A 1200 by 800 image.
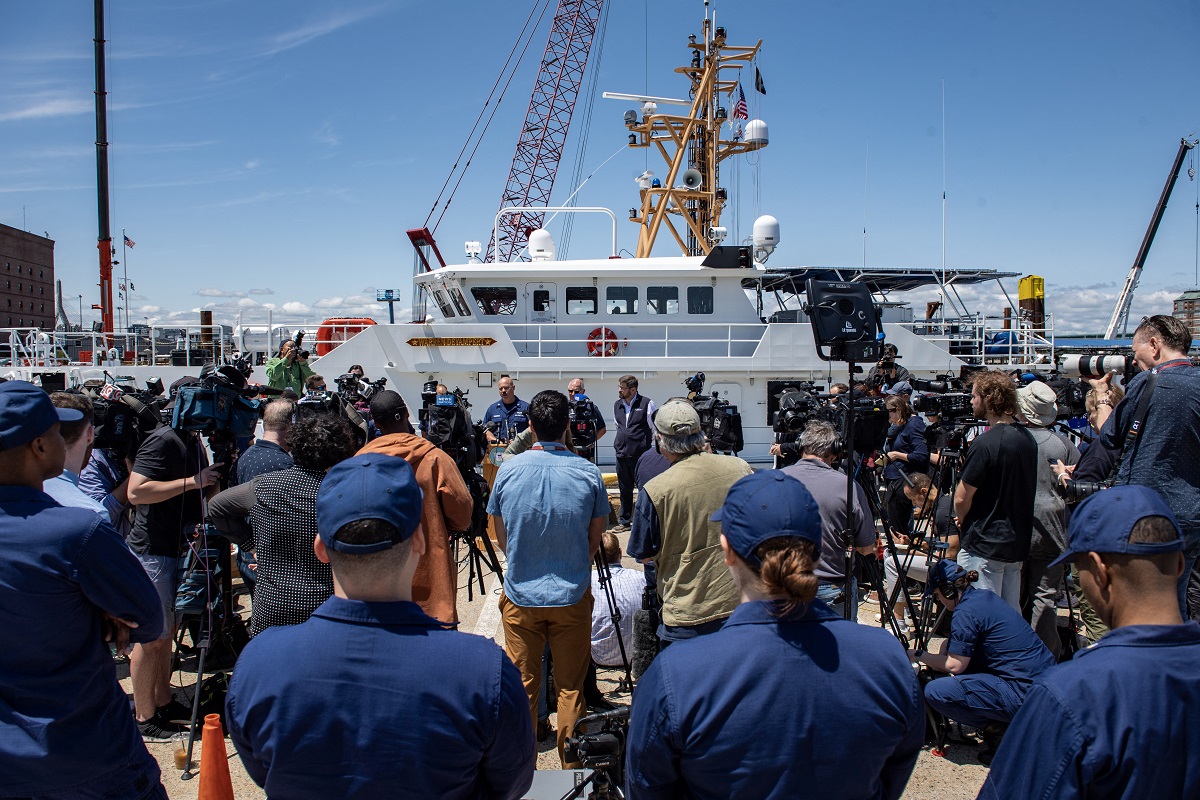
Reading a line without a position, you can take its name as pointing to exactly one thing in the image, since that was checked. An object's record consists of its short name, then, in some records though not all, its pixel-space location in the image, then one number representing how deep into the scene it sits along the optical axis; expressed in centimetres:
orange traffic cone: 301
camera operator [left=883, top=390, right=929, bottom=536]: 703
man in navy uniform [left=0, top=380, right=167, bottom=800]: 204
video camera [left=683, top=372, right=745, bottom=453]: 639
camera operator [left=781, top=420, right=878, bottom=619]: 365
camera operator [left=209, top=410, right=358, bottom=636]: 297
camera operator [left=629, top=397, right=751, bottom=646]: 339
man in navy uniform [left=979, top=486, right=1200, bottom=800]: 152
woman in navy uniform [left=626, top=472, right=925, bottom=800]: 161
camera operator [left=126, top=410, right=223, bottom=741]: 390
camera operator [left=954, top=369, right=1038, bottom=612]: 407
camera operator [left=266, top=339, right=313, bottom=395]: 929
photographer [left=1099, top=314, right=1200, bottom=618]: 332
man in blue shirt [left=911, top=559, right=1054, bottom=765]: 338
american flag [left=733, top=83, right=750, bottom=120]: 1652
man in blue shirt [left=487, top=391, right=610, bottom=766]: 351
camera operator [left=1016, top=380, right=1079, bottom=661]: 434
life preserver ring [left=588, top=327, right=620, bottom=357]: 1277
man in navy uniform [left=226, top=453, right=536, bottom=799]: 158
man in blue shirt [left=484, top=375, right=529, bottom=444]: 776
